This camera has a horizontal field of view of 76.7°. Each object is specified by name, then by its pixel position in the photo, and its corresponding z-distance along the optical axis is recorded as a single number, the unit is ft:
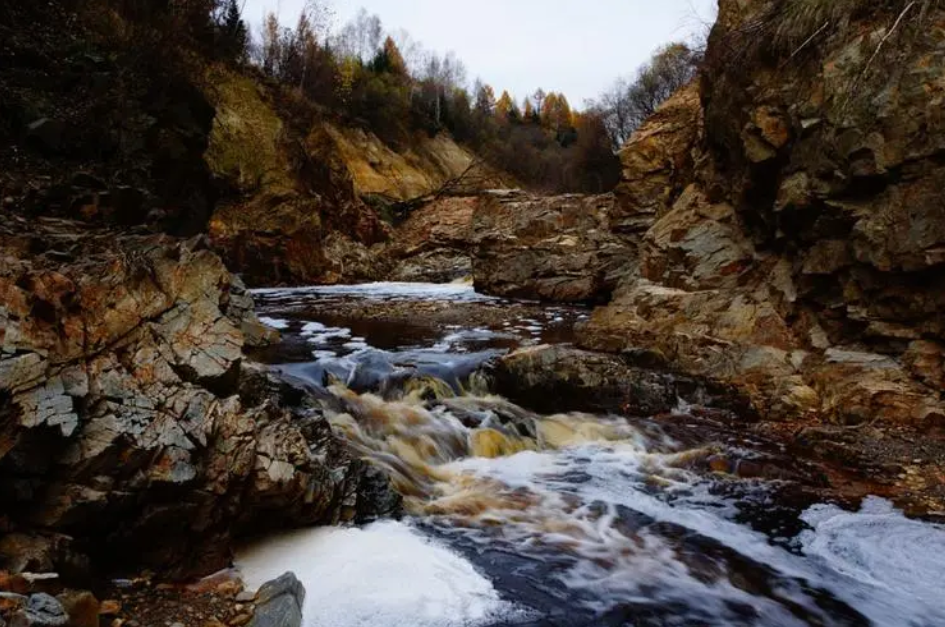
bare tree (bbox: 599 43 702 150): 103.65
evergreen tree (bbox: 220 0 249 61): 77.00
